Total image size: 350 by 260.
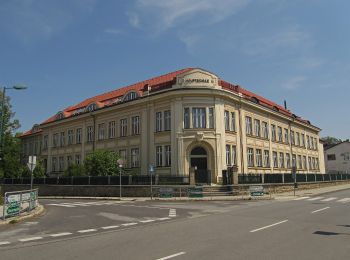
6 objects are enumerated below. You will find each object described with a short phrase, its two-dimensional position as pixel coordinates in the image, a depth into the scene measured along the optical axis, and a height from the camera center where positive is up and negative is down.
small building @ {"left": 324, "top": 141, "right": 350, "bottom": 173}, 82.56 +4.39
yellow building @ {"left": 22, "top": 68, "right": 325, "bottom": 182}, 35.28 +5.55
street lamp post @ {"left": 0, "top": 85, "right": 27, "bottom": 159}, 23.05 +5.81
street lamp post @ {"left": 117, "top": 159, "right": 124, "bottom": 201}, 30.87 -0.56
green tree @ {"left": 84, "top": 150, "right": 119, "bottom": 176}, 37.17 +1.58
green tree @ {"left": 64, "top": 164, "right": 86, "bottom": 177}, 39.78 +0.98
